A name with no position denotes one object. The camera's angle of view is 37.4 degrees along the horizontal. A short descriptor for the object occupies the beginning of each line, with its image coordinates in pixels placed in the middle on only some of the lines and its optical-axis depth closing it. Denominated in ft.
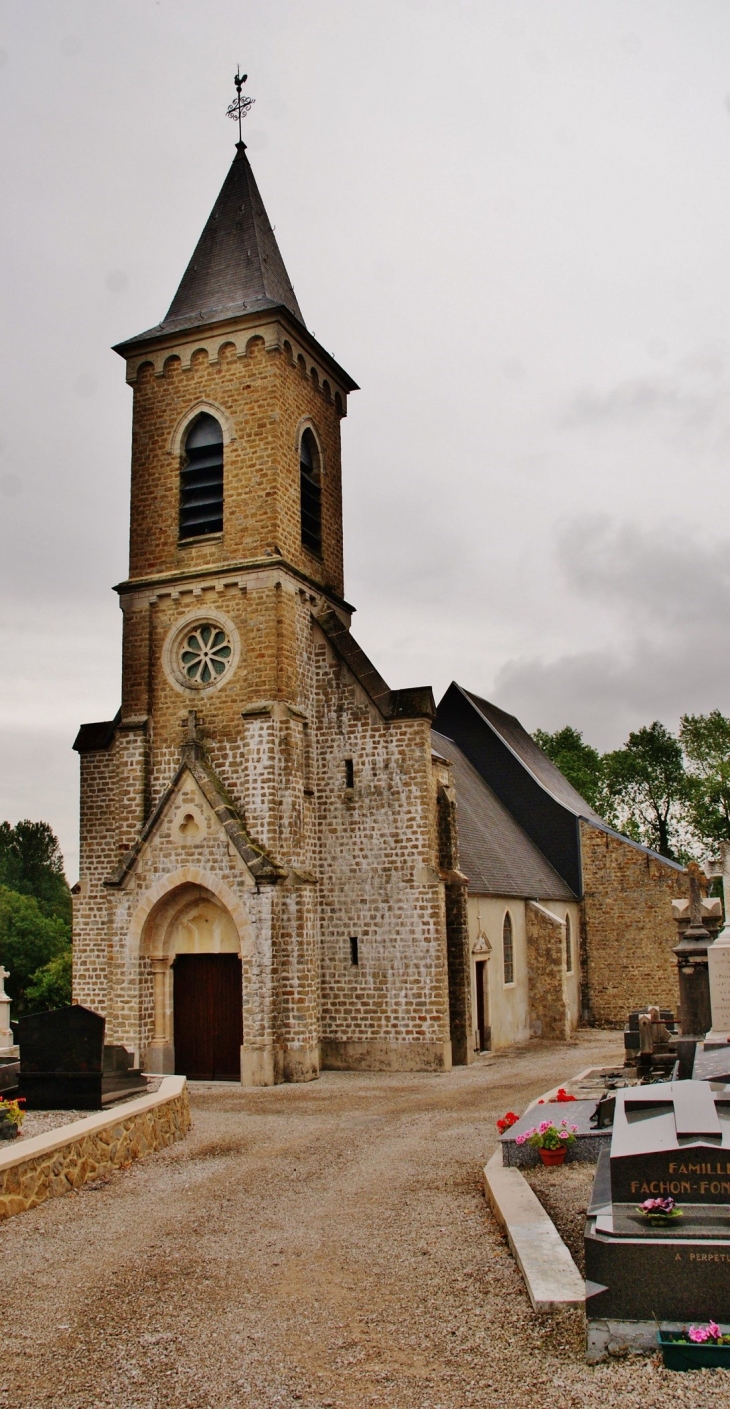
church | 59.98
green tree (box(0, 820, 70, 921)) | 247.29
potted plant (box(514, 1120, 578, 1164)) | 29.81
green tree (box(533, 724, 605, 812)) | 157.99
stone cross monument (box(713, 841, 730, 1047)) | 45.65
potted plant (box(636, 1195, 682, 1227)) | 18.57
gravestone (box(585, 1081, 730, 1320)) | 17.69
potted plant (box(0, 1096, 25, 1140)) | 31.94
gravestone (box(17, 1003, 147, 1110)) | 37.27
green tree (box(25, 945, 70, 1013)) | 144.77
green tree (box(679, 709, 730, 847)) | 153.89
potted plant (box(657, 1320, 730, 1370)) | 16.65
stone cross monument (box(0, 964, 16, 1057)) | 51.55
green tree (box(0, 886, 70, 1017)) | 180.65
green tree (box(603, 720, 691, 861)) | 164.86
